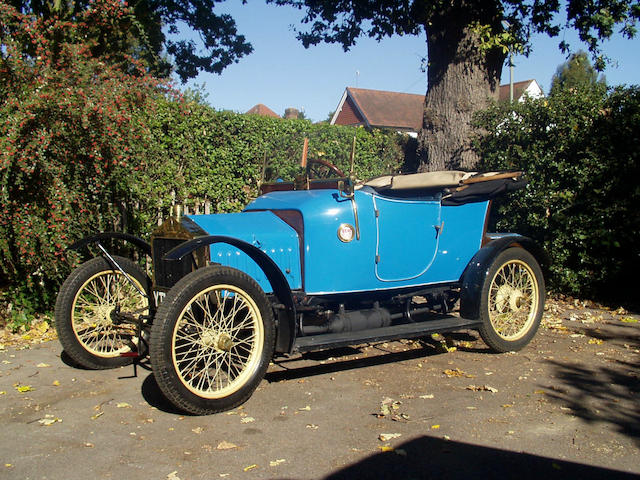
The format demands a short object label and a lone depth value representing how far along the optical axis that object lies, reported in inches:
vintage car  152.0
